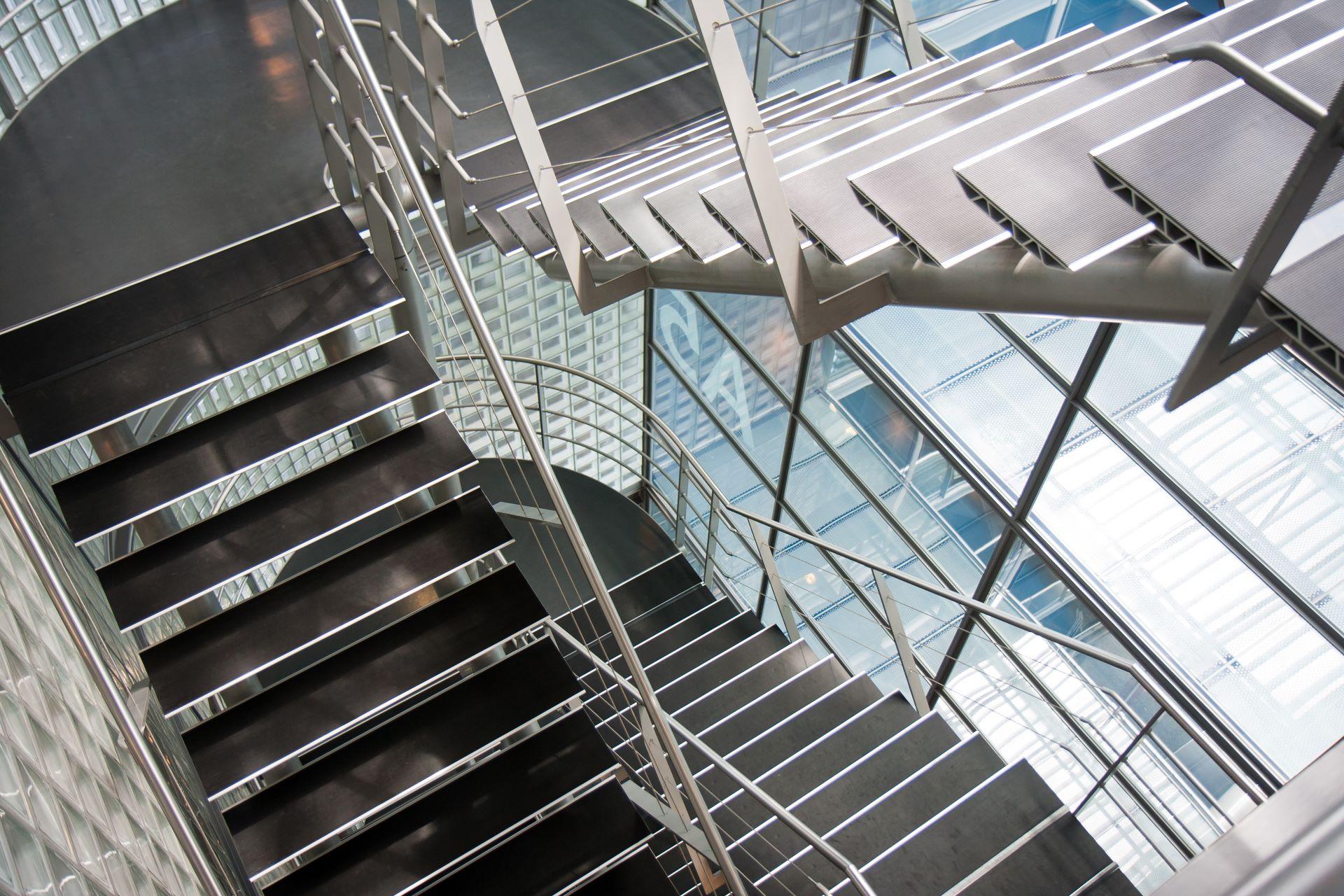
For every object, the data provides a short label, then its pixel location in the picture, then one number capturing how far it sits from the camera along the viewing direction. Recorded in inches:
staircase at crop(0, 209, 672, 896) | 116.3
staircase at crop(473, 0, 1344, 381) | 66.0
